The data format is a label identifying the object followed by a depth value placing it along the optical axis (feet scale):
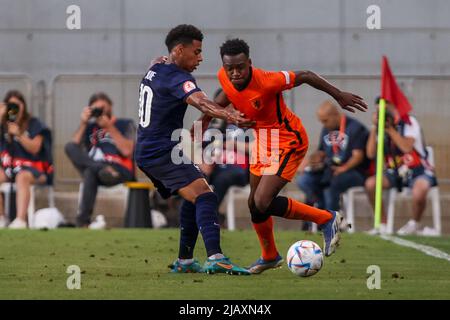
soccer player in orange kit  34.14
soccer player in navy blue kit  33.22
